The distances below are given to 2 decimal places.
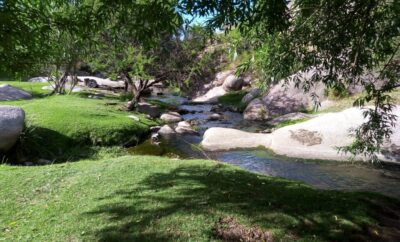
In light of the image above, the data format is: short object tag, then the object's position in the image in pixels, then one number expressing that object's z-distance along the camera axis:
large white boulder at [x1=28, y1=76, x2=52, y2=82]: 39.51
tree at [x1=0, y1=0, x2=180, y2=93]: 4.81
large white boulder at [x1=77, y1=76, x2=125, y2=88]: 37.25
